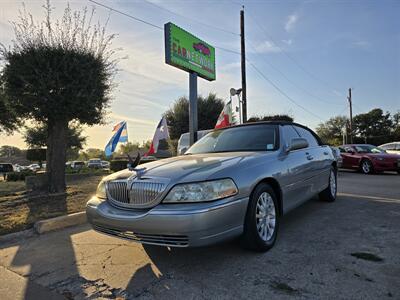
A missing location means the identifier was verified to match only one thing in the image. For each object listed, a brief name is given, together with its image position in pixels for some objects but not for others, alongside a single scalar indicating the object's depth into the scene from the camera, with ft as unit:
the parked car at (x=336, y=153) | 22.82
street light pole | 53.72
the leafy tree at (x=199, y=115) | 91.15
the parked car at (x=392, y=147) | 48.80
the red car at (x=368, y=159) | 40.37
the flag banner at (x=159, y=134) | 36.29
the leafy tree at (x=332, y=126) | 215.31
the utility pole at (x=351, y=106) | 137.39
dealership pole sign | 29.55
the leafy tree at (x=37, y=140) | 102.79
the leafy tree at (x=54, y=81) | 25.23
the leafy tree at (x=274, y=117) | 77.13
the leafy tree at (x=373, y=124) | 181.79
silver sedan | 9.13
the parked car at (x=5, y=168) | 116.06
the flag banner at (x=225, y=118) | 38.42
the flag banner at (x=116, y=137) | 45.52
